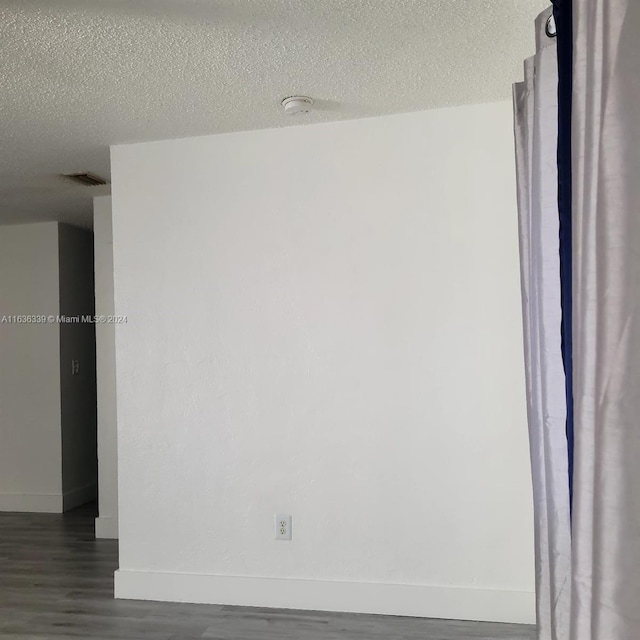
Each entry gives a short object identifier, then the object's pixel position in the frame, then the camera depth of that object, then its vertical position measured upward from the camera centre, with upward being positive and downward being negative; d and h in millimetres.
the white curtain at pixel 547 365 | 1796 -120
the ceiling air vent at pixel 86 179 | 4246 +977
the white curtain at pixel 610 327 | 970 -10
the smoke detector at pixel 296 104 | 2988 +986
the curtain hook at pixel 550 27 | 1815 +786
